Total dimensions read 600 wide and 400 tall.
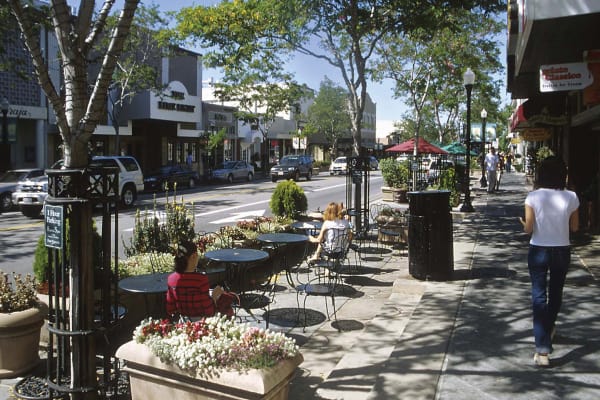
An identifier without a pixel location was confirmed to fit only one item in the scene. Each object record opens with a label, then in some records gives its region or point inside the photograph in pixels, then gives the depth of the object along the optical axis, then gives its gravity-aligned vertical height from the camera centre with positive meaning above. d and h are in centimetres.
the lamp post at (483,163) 2983 +45
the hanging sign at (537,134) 1988 +133
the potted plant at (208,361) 373 -128
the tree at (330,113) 6306 +642
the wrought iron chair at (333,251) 778 -115
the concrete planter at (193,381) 367 -140
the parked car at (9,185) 1930 -53
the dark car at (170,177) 2884 -35
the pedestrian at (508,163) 5357 +84
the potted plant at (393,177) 2305 -23
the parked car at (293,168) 3762 +18
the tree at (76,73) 419 +72
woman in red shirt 488 -100
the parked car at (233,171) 3656 -3
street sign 407 -40
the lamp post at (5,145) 2308 +106
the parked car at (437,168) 2158 +13
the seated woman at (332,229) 840 -85
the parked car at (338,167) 4634 +33
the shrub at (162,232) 865 -95
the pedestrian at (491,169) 2505 +13
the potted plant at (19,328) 516 -143
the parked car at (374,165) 5581 +63
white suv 2040 -32
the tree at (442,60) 2664 +557
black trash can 843 -97
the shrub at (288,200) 1261 -64
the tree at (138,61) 2769 +554
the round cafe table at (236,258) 694 -106
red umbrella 2347 +98
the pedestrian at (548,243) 486 -60
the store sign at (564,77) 912 +153
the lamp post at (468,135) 1754 +123
